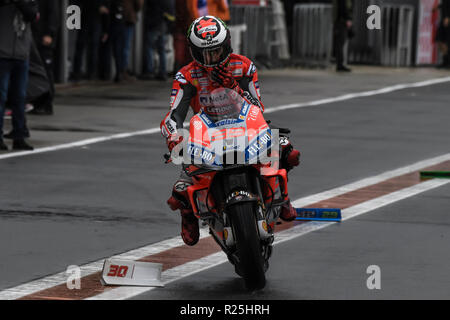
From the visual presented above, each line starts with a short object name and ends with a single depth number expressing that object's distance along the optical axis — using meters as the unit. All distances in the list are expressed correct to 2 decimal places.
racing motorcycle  15.30
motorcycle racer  16.45
